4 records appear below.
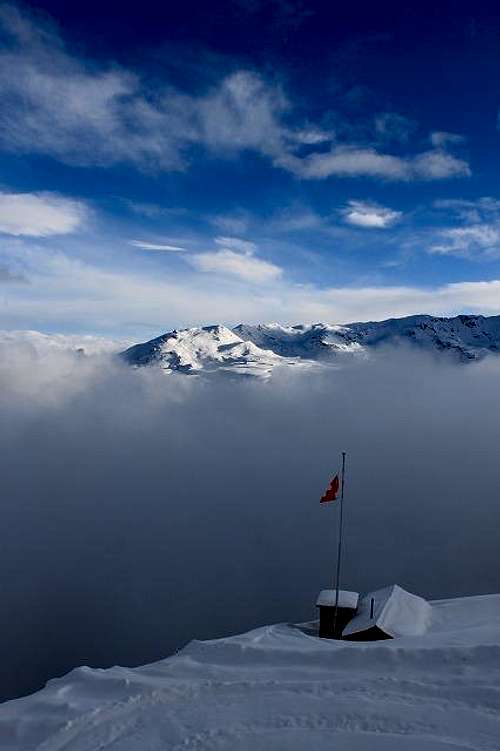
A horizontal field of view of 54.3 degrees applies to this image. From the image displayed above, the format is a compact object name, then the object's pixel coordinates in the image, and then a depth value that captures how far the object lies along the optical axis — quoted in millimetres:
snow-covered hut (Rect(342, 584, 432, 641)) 25859
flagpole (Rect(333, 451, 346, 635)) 29656
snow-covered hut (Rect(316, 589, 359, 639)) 29625
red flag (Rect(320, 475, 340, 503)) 26458
